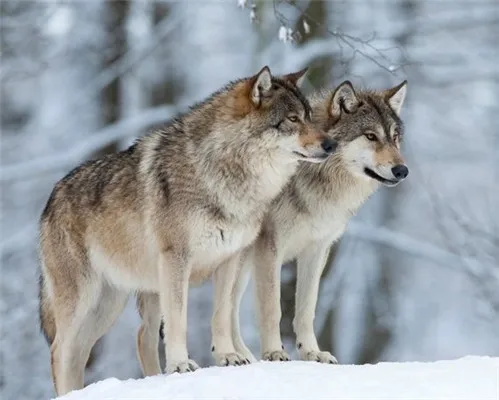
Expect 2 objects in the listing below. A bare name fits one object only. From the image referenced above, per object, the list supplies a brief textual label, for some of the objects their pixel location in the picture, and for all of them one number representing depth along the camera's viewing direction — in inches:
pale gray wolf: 593.3
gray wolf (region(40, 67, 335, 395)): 550.0
